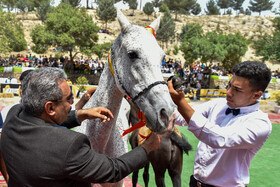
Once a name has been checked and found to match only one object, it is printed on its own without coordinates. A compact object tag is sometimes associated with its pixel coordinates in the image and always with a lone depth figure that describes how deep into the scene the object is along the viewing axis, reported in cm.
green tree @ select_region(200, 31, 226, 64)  2647
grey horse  163
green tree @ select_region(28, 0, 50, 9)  7014
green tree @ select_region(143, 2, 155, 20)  6738
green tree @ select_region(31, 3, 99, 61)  2683
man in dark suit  142
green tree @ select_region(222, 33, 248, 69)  2861
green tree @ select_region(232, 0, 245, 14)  8906
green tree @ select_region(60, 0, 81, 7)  5884
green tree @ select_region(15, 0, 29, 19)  6463
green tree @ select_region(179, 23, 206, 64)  2653
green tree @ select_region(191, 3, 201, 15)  8291
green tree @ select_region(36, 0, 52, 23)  5647
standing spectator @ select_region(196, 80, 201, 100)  1967
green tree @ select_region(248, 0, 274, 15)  8531
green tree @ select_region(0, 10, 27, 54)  2883
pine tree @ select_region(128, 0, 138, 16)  7400
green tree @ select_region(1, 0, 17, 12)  6400
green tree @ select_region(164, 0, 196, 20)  7481
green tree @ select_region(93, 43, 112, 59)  2796
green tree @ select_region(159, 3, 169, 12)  6706
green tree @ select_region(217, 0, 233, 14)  8606
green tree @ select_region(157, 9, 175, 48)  5079
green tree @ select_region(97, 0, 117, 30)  5331
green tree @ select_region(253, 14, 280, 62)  2243
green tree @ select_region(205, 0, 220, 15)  8325
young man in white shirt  191
